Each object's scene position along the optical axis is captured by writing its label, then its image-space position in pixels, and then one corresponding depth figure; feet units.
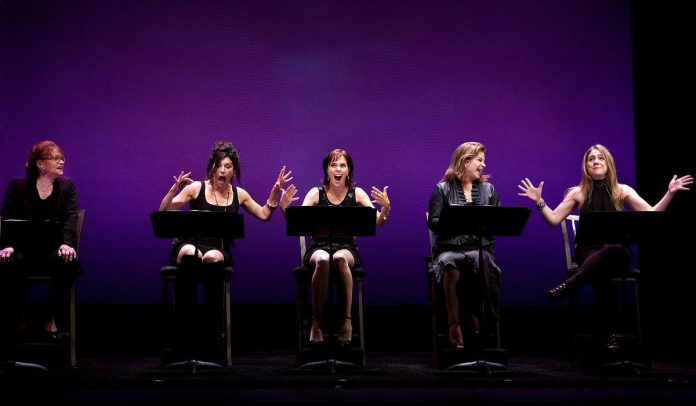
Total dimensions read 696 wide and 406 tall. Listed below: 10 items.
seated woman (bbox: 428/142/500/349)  13.70
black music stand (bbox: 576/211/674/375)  12.30
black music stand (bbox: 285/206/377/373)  12.33
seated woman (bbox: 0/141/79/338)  13.62
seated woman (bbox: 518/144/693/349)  14.28
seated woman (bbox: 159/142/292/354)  13.69
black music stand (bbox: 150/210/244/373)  12.14
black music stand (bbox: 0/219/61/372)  12.30
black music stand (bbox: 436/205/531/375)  12.21
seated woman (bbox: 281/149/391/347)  13.82
